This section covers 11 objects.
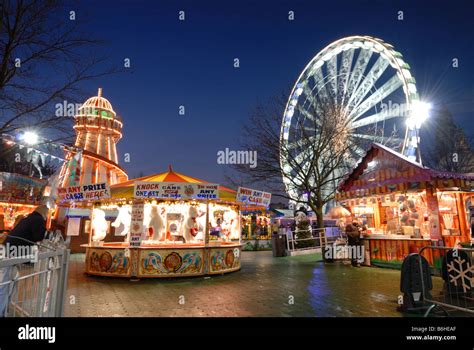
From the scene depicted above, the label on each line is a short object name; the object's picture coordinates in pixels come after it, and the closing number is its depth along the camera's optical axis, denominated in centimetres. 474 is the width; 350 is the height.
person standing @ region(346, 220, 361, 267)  1195
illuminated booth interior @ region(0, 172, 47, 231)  2117
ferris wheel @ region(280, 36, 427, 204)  1714
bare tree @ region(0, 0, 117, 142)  771
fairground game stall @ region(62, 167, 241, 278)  978
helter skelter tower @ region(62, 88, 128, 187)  2470
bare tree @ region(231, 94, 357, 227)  1886
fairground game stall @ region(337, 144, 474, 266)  1013
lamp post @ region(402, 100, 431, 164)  1642
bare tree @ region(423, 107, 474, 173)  2936
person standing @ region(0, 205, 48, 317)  445
